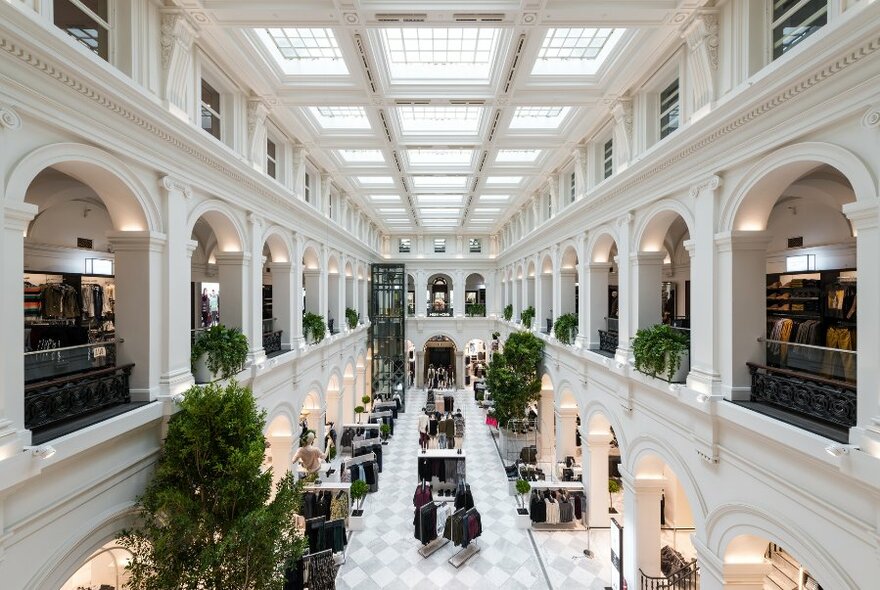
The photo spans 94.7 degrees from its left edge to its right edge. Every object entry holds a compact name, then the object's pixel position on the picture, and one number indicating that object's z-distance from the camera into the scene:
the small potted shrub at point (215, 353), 6.86
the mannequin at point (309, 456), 10.44
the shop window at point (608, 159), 10.07
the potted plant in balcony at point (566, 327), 12.01
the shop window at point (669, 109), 7.24
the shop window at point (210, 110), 7.39
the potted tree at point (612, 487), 10.15
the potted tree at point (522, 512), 10.97
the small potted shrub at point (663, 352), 6.78
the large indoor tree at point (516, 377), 14.41
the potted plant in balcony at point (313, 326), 12.03
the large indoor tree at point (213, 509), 4.65
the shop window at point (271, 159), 10.09
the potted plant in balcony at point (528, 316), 16.84
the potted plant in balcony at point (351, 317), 17.70
